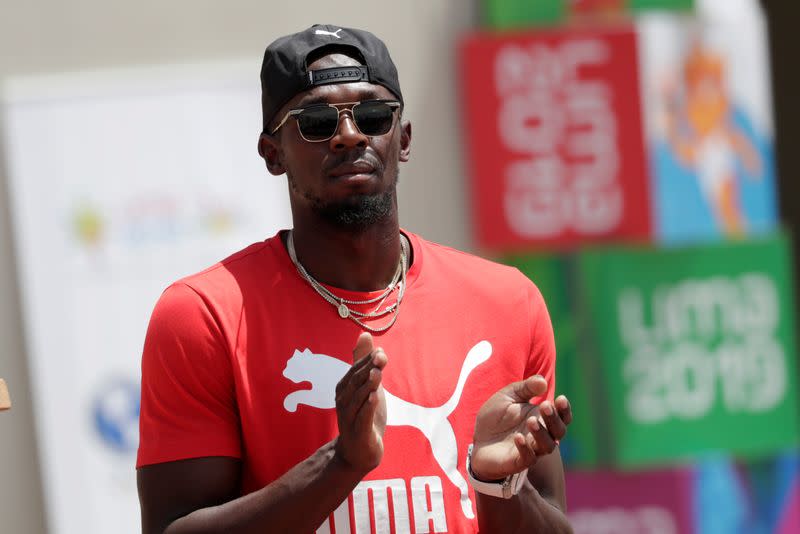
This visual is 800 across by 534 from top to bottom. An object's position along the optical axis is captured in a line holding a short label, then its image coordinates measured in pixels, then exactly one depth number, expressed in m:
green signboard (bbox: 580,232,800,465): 12.05
